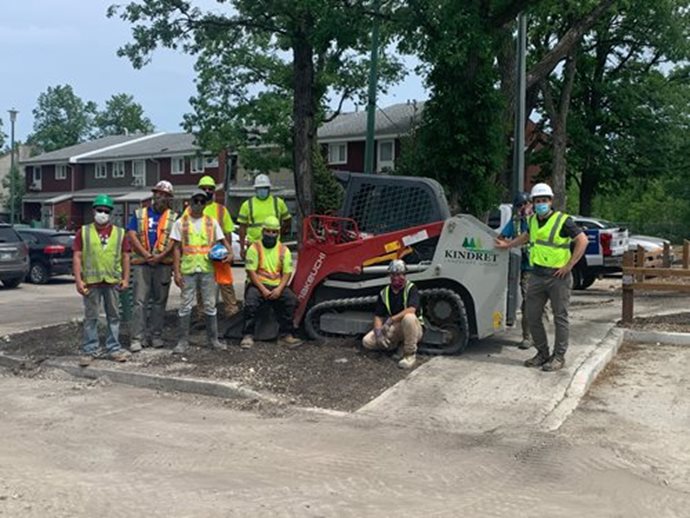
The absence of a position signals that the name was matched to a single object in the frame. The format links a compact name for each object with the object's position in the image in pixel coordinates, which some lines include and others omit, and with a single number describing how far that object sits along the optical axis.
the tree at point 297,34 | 11.27
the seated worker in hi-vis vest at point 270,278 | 9.63
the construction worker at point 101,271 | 8.99
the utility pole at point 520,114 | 14.07
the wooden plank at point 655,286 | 11.57
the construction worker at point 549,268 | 8.69
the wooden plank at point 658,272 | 11.72
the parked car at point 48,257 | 21.28
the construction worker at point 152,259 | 9.52
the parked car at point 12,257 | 19.53
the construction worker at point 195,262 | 9.29
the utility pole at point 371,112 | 14.44
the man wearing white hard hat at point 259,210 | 10.36
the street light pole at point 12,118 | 42.78
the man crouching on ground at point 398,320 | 8.82
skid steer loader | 9.30
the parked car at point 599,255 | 17.72
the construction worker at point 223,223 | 10.26
